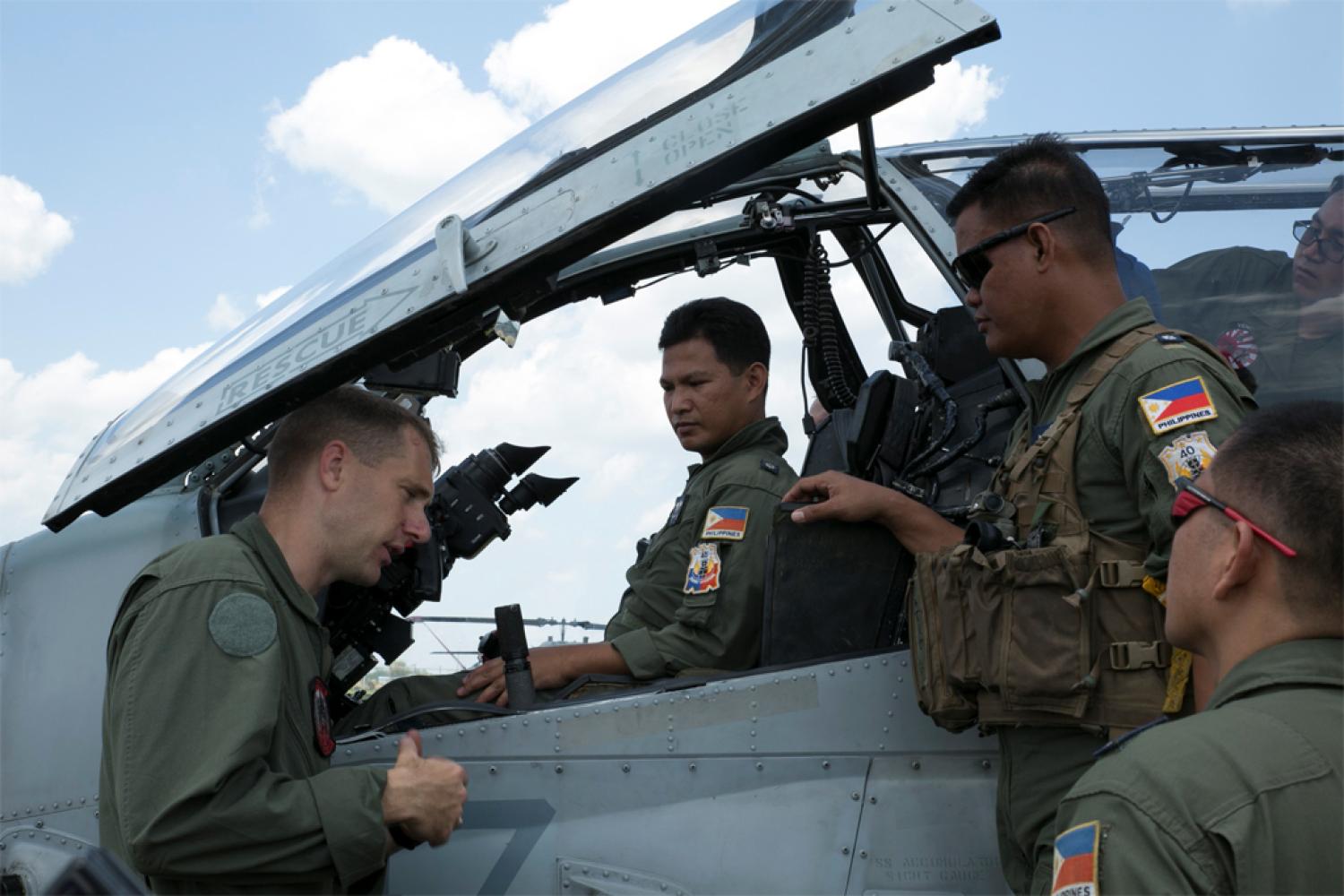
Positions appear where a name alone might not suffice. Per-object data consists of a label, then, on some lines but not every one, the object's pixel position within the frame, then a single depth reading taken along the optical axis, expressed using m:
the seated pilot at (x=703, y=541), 2.86
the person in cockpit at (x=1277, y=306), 2.59
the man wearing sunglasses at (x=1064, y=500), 2.01
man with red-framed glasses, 1.20
